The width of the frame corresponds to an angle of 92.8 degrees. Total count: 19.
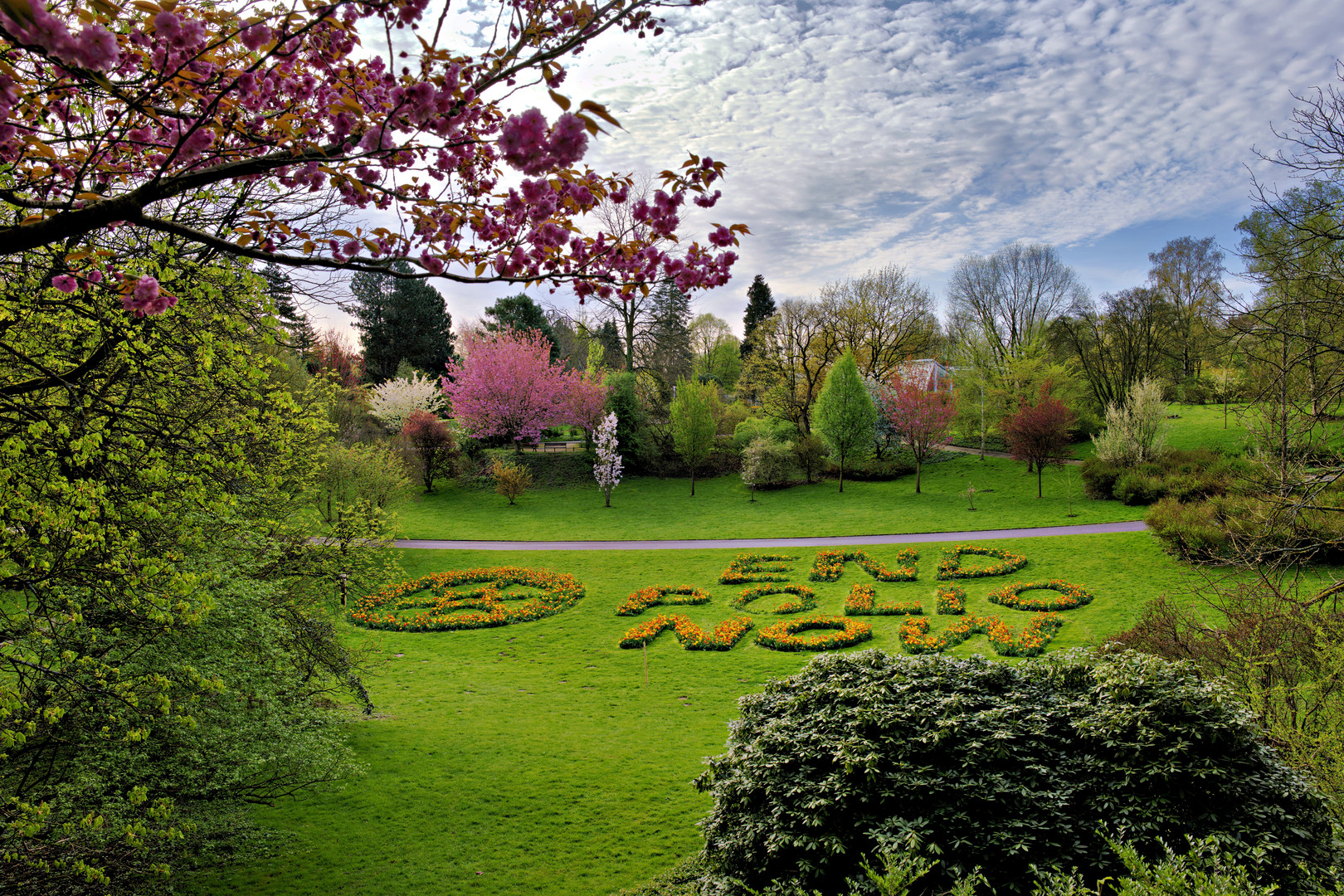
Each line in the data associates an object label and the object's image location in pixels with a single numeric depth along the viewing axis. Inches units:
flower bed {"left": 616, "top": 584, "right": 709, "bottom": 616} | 593.3
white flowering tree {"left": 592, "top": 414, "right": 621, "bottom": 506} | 1065.5
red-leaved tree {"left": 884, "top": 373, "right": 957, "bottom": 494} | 1119.0
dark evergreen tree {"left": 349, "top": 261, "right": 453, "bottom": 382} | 1594.5
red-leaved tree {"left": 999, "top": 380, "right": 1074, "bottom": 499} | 924.0
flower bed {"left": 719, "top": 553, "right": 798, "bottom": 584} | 659.4
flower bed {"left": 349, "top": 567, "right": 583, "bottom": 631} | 579.5
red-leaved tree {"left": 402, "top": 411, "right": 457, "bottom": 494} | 1138.7
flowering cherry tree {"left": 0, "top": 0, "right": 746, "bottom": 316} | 107.6
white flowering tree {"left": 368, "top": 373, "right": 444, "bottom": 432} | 1267.2
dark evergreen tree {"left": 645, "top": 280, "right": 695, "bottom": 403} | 1424.7
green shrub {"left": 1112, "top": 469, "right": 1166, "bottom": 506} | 839.1
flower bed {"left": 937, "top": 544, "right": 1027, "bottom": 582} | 625.0
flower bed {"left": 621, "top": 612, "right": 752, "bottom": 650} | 511.8
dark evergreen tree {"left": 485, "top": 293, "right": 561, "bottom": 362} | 1844.2
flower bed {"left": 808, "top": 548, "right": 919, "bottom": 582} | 634.8
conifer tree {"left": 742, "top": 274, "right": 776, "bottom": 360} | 2096.3
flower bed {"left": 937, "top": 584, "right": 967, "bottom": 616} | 542.9
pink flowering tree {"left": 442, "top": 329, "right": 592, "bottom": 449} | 1238.3
